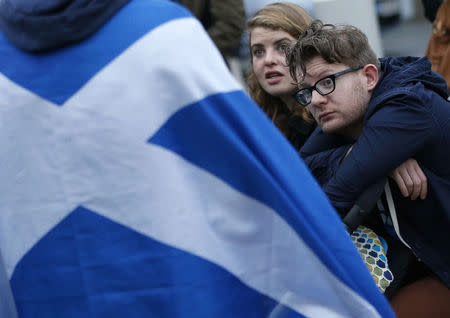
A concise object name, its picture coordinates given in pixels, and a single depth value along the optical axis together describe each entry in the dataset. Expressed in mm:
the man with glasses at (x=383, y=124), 2318
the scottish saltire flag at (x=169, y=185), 2034
